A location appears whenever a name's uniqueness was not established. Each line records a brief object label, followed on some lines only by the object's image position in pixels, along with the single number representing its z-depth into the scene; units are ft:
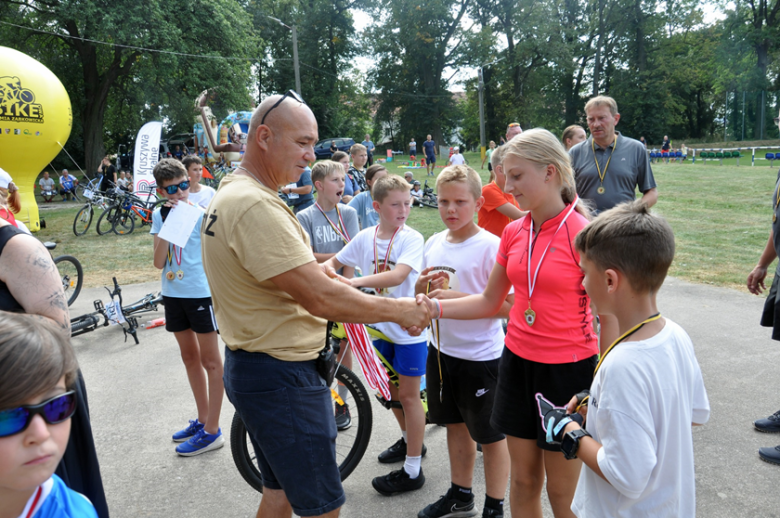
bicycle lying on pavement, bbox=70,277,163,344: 20.58
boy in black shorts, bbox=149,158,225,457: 12.99
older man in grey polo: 17.40
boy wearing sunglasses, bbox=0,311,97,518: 3.80
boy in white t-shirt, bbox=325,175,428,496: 11.15
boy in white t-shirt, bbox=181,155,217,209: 18.70
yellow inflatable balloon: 39.01
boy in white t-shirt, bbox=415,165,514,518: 9.54
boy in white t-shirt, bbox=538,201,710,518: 5.23
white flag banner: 53.31
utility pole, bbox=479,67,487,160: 93.13
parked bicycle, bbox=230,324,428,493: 10.88
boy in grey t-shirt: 15.66
